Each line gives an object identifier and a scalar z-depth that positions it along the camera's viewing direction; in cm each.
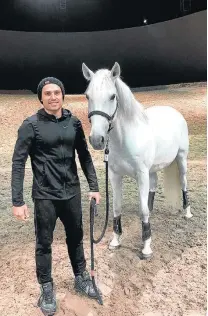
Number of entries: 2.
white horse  191
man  177
